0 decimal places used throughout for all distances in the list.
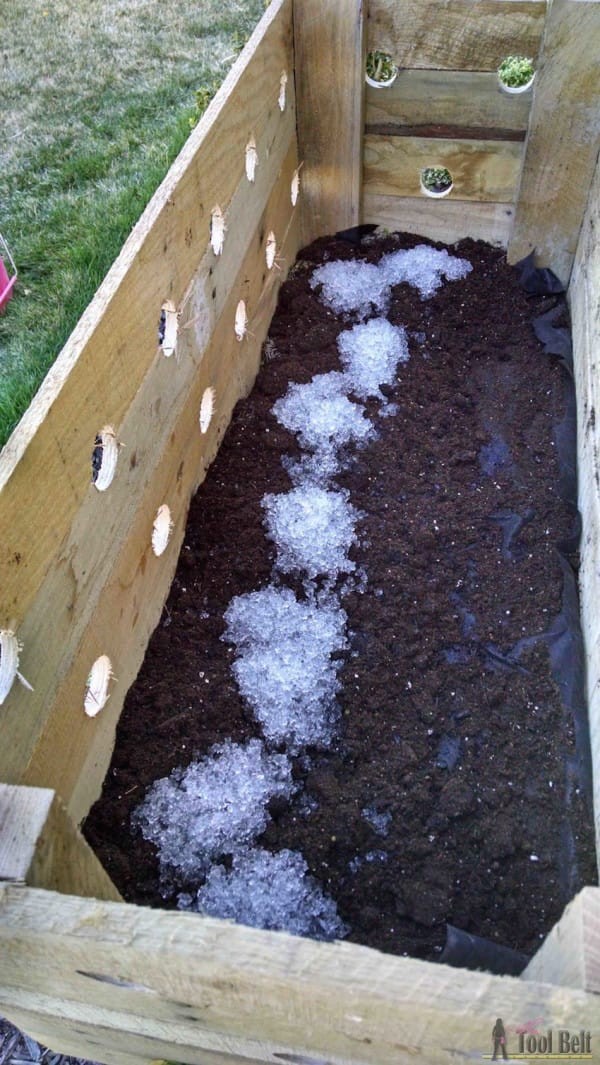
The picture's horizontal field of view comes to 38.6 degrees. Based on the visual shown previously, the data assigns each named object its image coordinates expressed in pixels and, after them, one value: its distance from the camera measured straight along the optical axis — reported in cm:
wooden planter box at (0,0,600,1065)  101
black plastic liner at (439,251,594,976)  166
